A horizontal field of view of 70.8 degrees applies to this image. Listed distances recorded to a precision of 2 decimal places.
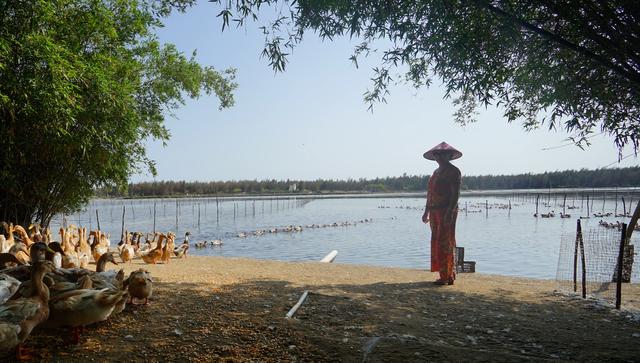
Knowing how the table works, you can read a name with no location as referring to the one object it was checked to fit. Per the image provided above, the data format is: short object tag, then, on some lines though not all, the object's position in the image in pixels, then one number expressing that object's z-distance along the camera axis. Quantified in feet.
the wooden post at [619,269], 22.79
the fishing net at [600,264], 30.09
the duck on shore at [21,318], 11.55
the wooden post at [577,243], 26.11
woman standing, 27.99
